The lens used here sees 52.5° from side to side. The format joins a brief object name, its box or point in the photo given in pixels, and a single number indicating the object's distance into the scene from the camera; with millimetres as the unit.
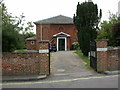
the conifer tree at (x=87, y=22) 13207
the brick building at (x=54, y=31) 24777
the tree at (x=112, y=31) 12970
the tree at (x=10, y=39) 8257
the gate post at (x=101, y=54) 8722
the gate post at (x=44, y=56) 8128
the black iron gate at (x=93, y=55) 9014
